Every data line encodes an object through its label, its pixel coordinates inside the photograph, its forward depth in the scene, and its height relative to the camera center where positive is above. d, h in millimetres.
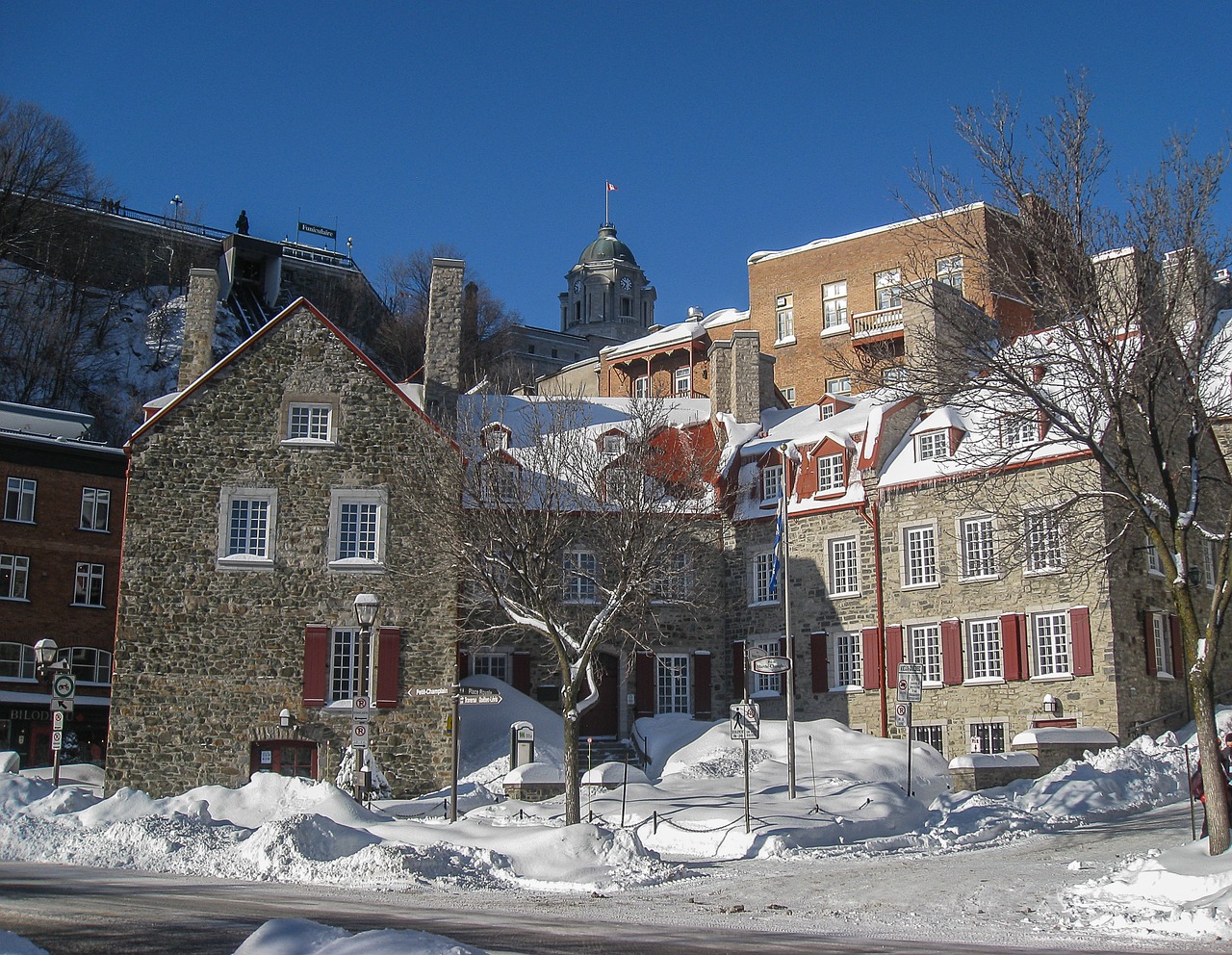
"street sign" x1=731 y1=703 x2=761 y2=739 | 21844 -465
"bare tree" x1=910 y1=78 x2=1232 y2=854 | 16047 +4554
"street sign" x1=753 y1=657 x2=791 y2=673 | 23250 +519
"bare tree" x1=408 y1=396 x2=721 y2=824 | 24422 +3335
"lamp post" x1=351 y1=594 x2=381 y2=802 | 21422 +982
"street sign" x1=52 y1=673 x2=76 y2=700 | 22922 +147
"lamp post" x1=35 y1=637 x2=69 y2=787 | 24219 +712
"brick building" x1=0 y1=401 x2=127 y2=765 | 39000 +3844
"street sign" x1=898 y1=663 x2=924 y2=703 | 24297 +158
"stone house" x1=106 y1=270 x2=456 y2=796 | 29719 +2795
